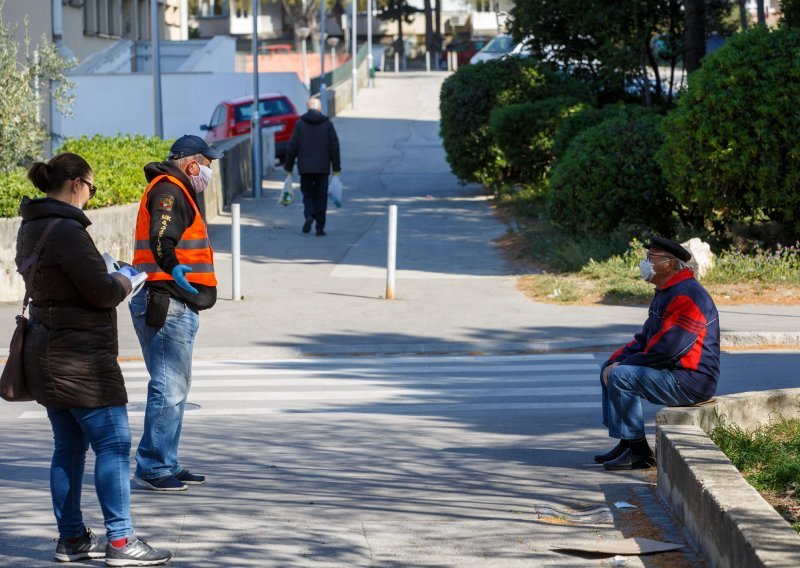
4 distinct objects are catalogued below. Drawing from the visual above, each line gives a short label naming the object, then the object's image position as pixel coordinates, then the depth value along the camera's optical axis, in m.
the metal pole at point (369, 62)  64.36
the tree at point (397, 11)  90.94
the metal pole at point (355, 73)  53.79
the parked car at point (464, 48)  89.56
